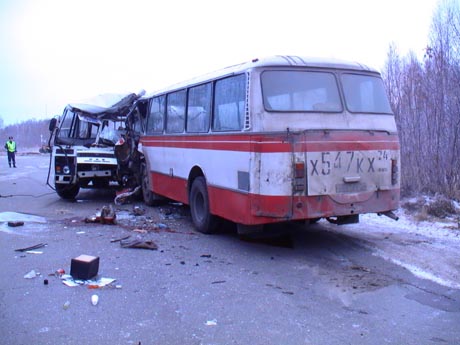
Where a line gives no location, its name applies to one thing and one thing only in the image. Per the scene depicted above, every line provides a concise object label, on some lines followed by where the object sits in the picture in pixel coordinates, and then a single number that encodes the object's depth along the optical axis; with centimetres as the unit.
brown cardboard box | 568
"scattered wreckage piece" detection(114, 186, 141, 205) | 1212
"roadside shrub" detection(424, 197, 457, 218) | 927
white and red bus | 639
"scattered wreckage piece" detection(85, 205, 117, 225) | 931
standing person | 2812
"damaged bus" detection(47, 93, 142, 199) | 1200
